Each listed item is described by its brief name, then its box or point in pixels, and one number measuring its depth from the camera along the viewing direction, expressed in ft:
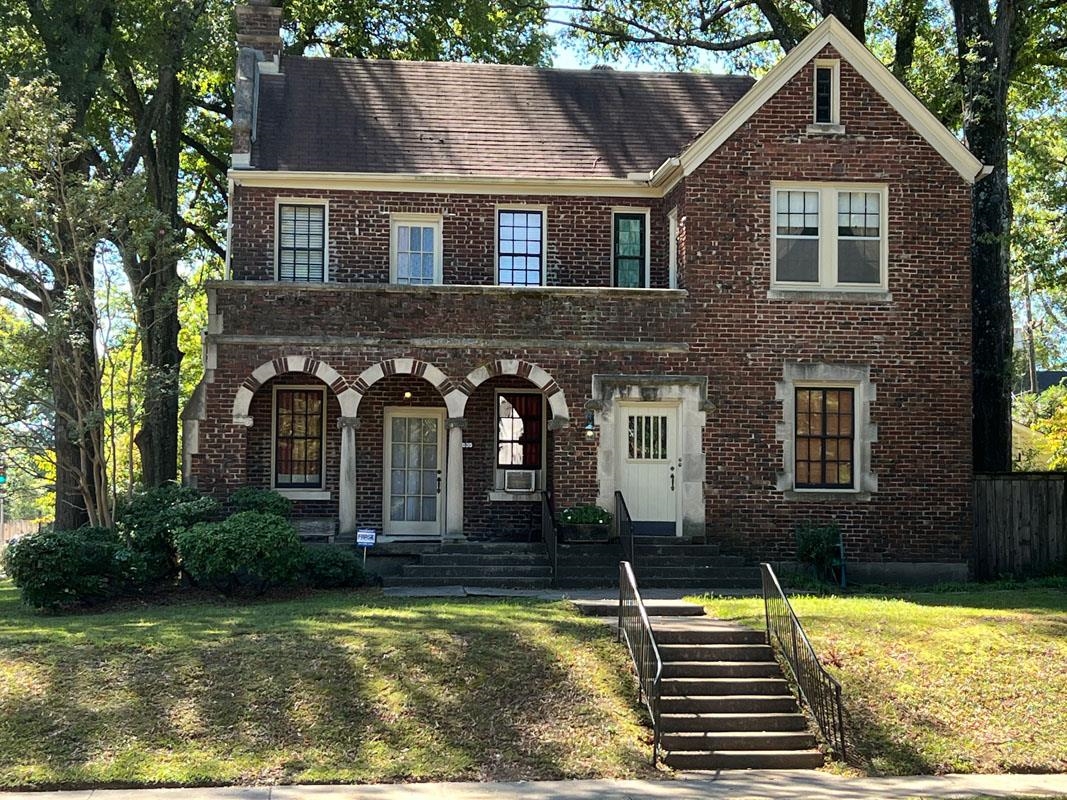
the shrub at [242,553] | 57.36
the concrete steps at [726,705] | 40.19
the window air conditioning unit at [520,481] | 72.95
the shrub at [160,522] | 60.85
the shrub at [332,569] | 61.41
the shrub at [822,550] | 66.54
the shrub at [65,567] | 54.95
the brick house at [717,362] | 67.82
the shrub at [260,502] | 65.51
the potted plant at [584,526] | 65.82
